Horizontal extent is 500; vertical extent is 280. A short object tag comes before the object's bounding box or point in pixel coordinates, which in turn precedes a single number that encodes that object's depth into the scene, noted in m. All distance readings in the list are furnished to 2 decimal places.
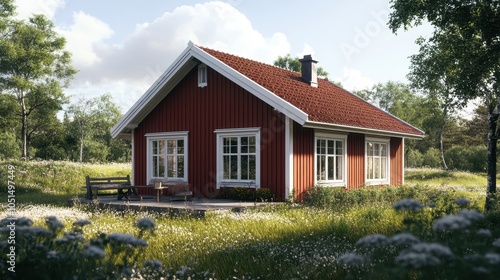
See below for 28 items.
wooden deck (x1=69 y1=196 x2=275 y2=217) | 13.43
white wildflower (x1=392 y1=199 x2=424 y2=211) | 4.21
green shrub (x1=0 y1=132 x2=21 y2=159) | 45.25
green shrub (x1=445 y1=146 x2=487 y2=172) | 42.41
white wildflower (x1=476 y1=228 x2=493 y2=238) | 4.12
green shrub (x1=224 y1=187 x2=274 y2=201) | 15.43
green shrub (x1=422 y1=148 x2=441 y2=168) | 46.88
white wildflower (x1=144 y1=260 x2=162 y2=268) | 4.54
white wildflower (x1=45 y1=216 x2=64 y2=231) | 4.34
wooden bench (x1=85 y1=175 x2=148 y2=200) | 16.42
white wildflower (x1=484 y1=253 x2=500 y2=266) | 3.07
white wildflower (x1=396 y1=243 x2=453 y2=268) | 3.21
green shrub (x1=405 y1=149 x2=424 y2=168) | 47.91
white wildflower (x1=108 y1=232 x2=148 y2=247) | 4.11
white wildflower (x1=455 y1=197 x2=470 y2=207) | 4.81
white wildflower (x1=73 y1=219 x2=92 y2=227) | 4.66
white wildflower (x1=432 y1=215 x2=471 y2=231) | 3.59
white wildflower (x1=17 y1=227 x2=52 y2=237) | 4.15
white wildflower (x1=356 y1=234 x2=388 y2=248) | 3.84
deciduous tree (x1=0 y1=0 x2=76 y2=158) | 37.94
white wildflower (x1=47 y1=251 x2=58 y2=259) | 3.89
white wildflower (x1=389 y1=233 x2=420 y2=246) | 3.59
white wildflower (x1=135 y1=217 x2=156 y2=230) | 4.48
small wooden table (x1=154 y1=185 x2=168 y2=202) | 15.92
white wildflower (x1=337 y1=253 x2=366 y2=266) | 3.79
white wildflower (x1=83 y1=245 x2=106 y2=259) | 3.84
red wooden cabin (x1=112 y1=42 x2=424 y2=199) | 15.55
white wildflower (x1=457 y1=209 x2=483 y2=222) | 3.80
